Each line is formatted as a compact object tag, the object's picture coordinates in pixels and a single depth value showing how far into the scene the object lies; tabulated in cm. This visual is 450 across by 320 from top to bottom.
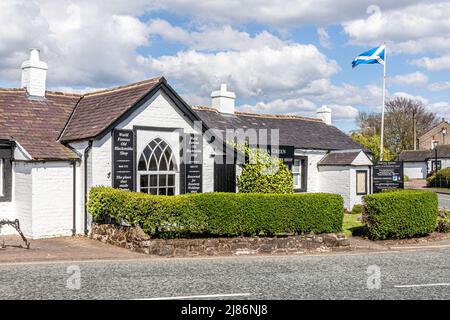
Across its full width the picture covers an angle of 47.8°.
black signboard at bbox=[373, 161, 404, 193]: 2642
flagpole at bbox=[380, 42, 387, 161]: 3001
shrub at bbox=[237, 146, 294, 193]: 1966
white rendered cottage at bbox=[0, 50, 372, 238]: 1606
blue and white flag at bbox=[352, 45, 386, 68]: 2966
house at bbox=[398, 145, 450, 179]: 6281
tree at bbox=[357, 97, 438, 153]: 7825
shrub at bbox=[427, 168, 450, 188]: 4875
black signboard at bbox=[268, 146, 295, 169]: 2464
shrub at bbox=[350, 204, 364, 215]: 2566
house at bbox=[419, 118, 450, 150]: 7963
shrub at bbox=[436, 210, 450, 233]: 1873
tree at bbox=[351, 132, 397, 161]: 4900
